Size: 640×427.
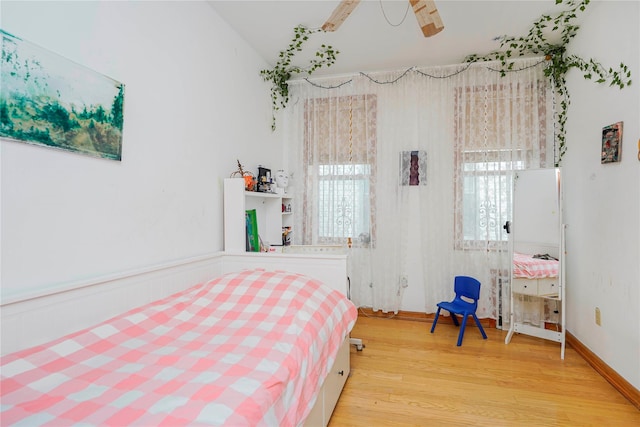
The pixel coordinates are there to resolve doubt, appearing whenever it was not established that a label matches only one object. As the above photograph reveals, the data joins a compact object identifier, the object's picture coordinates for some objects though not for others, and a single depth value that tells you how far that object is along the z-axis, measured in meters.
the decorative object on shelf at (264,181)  3.06
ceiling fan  1.72
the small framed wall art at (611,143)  2.24
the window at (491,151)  3.25
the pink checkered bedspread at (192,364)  0.93
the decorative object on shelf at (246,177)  2.75
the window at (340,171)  3.64
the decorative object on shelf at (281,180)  3.41
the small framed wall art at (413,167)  3.51
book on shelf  2.75
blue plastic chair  3.02
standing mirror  2.87
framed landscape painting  1.27
